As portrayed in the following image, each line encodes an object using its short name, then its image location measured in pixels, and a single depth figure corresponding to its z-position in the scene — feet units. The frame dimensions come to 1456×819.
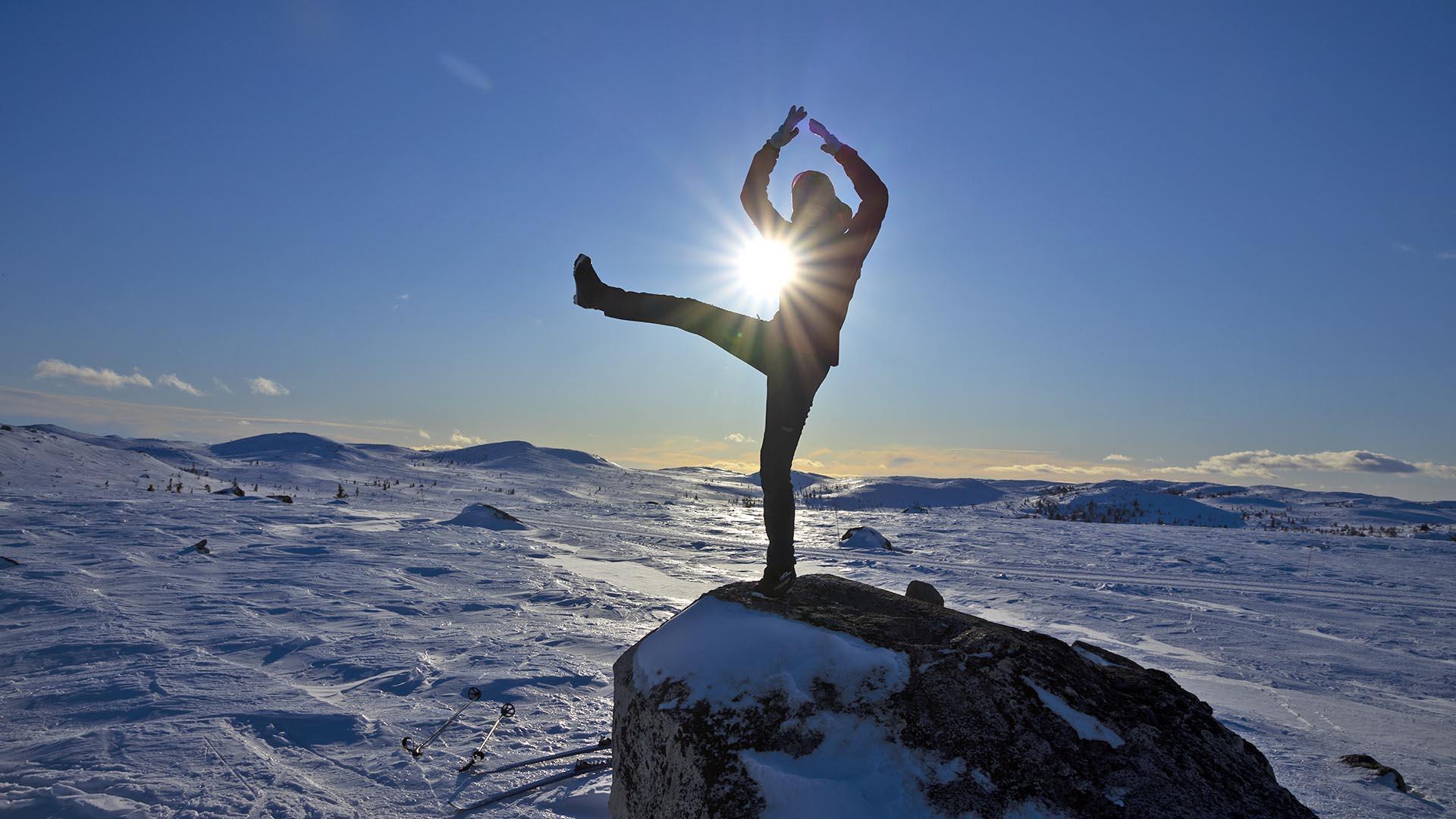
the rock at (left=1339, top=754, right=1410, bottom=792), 10.43
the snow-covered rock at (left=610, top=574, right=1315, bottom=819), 5.43
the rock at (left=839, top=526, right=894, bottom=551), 39.14
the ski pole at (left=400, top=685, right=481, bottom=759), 10.41
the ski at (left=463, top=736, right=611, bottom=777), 10.53
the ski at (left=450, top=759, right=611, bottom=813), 9.07
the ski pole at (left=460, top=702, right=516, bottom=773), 10.05
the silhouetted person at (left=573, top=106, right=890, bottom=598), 9.30
